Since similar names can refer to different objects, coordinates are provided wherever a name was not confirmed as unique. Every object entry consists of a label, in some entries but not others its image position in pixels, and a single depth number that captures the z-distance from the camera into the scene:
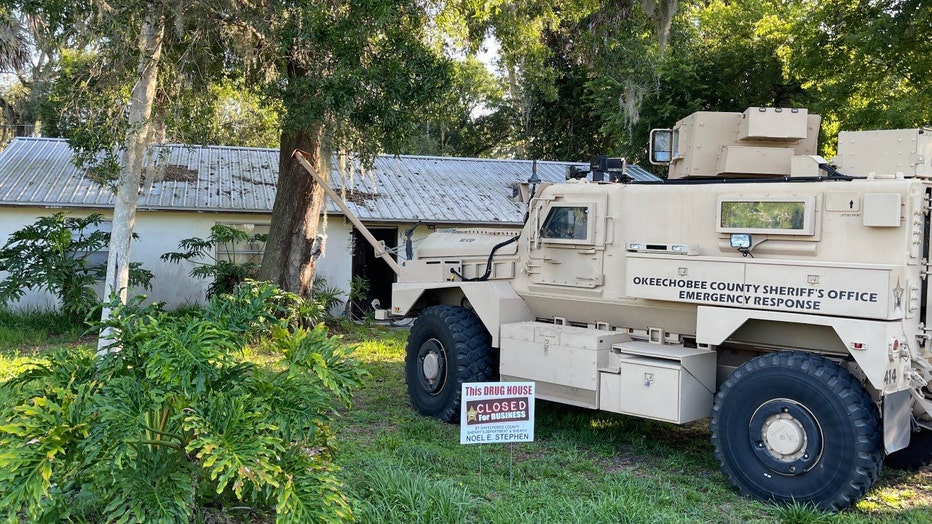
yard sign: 6.83
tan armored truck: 6.35
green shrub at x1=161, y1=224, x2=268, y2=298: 15.73
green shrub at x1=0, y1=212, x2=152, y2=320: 13.96
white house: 16.50
